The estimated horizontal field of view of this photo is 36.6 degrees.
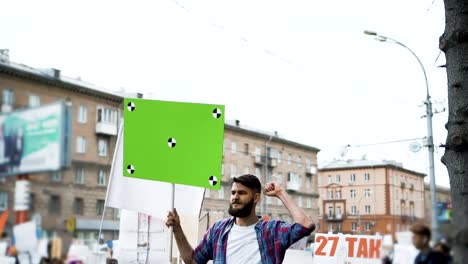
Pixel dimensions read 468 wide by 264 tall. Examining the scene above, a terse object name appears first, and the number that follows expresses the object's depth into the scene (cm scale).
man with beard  287
